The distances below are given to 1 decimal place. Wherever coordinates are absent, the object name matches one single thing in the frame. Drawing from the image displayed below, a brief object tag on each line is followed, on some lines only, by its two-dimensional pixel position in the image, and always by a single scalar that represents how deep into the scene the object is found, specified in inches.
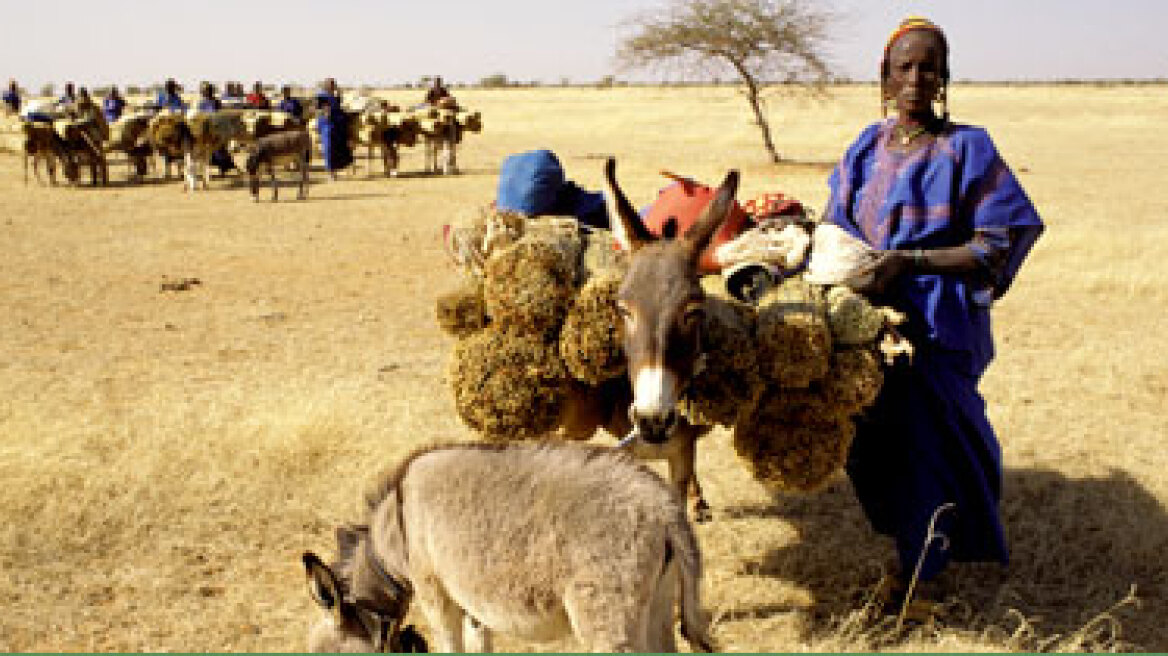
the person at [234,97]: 1033.5
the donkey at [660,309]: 119.2
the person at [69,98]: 951.6
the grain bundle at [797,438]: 144.1
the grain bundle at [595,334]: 134.6
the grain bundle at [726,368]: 136.6
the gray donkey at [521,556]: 103.0
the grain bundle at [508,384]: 144.9
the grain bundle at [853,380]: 138.9
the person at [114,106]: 1012.5
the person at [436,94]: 1126.4
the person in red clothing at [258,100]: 1080.2
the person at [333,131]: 933.2
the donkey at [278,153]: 767.1
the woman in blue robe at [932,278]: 141.5
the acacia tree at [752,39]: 1051.3
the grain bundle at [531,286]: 140.9
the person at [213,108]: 894.4
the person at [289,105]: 1048.2
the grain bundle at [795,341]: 135.8
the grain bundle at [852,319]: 139.3
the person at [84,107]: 892.6
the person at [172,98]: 917.8
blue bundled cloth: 169.9
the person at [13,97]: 1139.3
